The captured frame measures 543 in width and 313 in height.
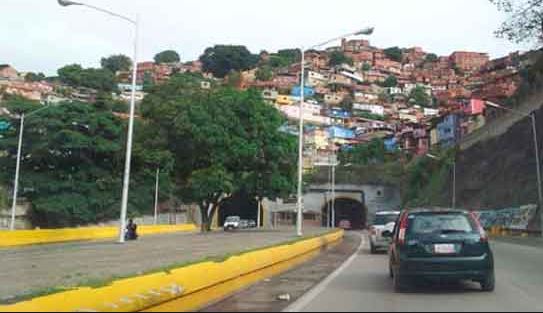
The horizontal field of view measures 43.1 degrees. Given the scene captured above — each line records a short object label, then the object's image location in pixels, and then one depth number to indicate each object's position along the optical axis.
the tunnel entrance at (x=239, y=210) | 101.19
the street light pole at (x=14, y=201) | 46.05
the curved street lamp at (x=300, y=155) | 36.03
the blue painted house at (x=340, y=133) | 164.38
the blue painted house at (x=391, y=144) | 135.77
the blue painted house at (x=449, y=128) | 110.66
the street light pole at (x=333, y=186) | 93.94
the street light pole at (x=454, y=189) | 69.54
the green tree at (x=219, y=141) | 47.84
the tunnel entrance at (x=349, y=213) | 104.25
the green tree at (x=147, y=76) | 181.25
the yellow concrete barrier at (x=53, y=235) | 35.59
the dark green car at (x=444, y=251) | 12.45
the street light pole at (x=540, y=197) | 43.23
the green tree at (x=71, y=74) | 135.59
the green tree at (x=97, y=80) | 133.64
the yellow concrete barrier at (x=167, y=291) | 8.61
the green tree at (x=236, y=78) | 160.50
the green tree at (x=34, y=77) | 180.38
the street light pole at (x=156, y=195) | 72.14
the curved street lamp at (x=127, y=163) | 32.18
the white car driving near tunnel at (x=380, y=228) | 26.47
